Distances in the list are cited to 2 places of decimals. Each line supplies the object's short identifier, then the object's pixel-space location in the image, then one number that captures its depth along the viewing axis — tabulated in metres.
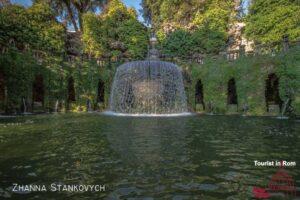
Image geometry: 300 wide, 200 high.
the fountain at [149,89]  26.45
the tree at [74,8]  45.03
